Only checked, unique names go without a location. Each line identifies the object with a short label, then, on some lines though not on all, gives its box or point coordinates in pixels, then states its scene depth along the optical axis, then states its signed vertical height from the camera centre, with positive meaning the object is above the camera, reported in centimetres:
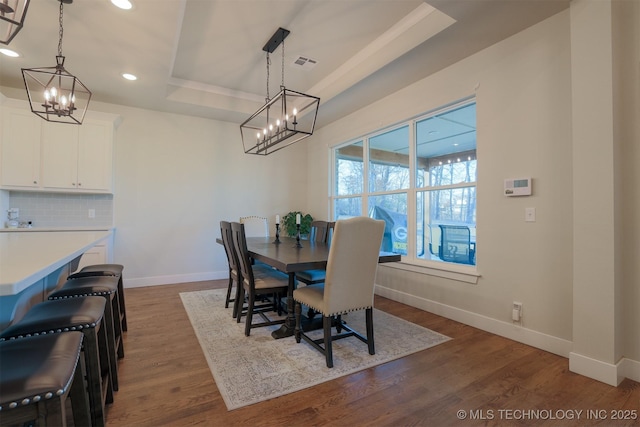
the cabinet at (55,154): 370 +80
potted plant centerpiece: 577 -18
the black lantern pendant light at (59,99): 222 +91
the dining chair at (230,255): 311 -44
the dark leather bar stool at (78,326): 132 -50
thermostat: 269 +25
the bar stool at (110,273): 243 -48
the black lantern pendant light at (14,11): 124 +88
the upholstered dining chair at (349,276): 220 -47
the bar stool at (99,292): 186 -49
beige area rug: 198 -113
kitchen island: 95 -19
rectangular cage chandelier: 315 +164
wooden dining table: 227 -36
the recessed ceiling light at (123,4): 227 +163
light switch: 266 +0
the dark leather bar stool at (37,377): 86 -50
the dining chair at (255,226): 459 -18
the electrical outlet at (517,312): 272 -90
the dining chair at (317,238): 309 -31
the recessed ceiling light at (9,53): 309 +171
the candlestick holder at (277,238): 369 -30
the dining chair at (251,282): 275 -64
